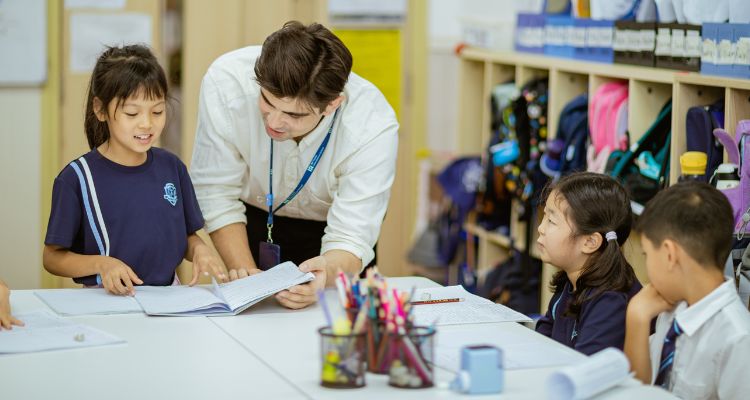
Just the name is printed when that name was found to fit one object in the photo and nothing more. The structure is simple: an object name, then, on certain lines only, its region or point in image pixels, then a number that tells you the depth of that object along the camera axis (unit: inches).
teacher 102.5
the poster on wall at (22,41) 168.1
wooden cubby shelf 119.7
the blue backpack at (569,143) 146.5
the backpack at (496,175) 169.3
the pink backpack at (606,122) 136.6
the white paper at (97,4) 172.7
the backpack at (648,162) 126.7
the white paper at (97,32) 173.6
